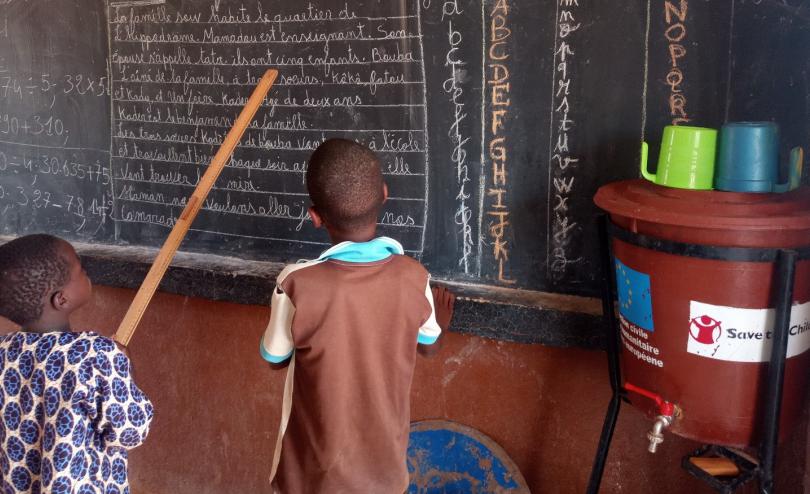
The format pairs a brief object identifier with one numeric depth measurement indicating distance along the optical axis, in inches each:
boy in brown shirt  68.4
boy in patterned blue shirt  69.2
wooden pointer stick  84.2
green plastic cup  69.9
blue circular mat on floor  101.5
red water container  65.0
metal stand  64.2
